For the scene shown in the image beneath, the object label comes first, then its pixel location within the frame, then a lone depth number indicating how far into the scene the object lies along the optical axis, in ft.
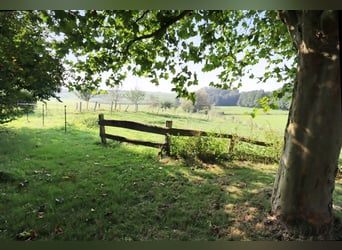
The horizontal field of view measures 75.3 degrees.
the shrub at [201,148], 9.95
